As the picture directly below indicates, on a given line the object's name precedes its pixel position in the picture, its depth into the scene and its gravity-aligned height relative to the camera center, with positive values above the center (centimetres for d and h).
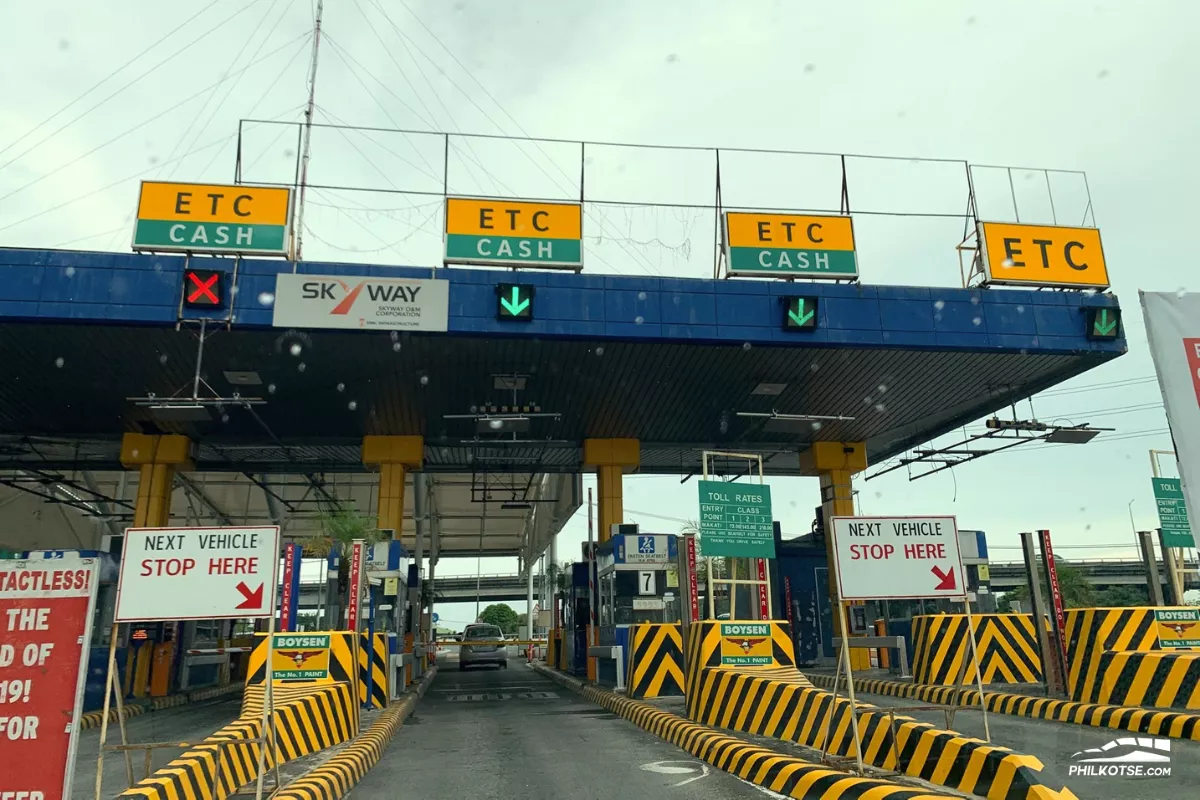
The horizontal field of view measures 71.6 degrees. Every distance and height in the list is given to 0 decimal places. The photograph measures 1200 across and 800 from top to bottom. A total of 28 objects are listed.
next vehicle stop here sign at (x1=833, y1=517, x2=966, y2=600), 719 +45
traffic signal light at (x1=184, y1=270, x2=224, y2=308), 1545 +612
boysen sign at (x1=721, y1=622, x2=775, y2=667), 1096 -40
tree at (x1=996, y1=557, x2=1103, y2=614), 5359 +107
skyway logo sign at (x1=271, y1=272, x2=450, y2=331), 1580 +599
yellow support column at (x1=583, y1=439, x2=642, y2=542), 2436 +455
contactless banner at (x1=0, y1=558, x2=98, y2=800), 446 -20
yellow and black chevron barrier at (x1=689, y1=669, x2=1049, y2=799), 577 -107
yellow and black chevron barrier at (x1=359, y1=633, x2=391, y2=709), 1399 -79
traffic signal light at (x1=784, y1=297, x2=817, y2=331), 1678 +584
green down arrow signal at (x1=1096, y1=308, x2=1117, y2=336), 1751 +575
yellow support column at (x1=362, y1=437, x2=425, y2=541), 2336 +462
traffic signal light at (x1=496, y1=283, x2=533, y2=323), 1639 +609
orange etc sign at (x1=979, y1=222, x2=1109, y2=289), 1838 +765
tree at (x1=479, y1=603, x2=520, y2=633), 11862 +59
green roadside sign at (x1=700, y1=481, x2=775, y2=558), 1300 +145
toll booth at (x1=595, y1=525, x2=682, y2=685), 1875 +83
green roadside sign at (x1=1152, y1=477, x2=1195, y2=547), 1417 +151
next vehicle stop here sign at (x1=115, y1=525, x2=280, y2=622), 605 +39
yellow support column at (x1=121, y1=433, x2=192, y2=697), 2234 +442
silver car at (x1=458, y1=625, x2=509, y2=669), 3616 -121
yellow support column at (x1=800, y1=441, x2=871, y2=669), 2536 +427
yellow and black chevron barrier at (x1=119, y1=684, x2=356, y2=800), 568 -100
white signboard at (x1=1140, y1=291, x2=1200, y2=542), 364 +106
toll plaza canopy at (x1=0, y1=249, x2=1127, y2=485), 1580 +550
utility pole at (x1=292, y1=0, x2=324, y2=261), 1925 +1166
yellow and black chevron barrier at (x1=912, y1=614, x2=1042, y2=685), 1492 -72
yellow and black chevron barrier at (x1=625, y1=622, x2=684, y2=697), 1444 -75
